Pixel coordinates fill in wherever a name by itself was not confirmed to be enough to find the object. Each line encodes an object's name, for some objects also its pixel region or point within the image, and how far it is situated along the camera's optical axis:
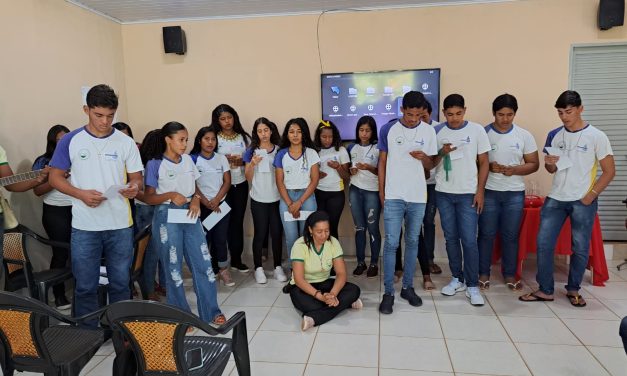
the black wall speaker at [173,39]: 4.56
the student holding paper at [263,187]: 3.85
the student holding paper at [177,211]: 2.82
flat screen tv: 4.37
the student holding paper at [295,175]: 3.72
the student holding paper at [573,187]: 3.08
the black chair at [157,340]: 1.53
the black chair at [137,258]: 3.05
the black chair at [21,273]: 2.96
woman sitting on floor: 3.09
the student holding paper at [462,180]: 3.23
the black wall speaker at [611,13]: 3.97
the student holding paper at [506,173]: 3.37
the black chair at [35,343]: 1.62
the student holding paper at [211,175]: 3.59
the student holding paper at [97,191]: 2.46
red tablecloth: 3.69
